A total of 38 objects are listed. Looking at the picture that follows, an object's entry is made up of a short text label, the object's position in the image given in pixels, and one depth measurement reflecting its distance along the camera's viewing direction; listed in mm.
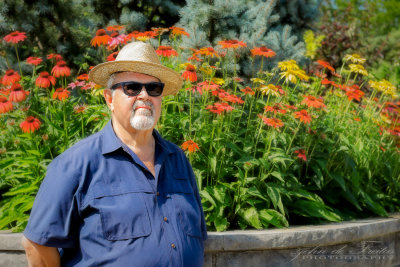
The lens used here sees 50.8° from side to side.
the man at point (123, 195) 1978
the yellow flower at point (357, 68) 4004
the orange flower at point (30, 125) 3139
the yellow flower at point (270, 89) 3372
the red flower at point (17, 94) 3219
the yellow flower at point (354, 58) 4078
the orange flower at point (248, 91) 3443
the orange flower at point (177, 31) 3428
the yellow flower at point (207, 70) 3499
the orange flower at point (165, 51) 3267
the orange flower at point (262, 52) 3391
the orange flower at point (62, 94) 3338
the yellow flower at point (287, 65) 3455
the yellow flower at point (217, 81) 3575
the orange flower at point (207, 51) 3341
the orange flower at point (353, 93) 3674
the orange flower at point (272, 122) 3133
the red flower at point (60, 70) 3359
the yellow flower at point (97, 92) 3452
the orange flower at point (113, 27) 3582
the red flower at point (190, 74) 3139
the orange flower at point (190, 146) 2926
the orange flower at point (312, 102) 3291
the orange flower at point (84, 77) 3587
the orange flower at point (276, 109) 3297
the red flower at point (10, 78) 3297
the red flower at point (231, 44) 3320
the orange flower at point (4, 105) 3156
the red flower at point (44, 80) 3250
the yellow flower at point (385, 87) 4133
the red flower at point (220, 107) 3075
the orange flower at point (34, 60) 3488
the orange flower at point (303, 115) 3200
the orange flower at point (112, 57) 3418
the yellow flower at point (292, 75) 3406
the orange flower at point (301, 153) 3322
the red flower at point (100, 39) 3432
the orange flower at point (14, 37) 3483
